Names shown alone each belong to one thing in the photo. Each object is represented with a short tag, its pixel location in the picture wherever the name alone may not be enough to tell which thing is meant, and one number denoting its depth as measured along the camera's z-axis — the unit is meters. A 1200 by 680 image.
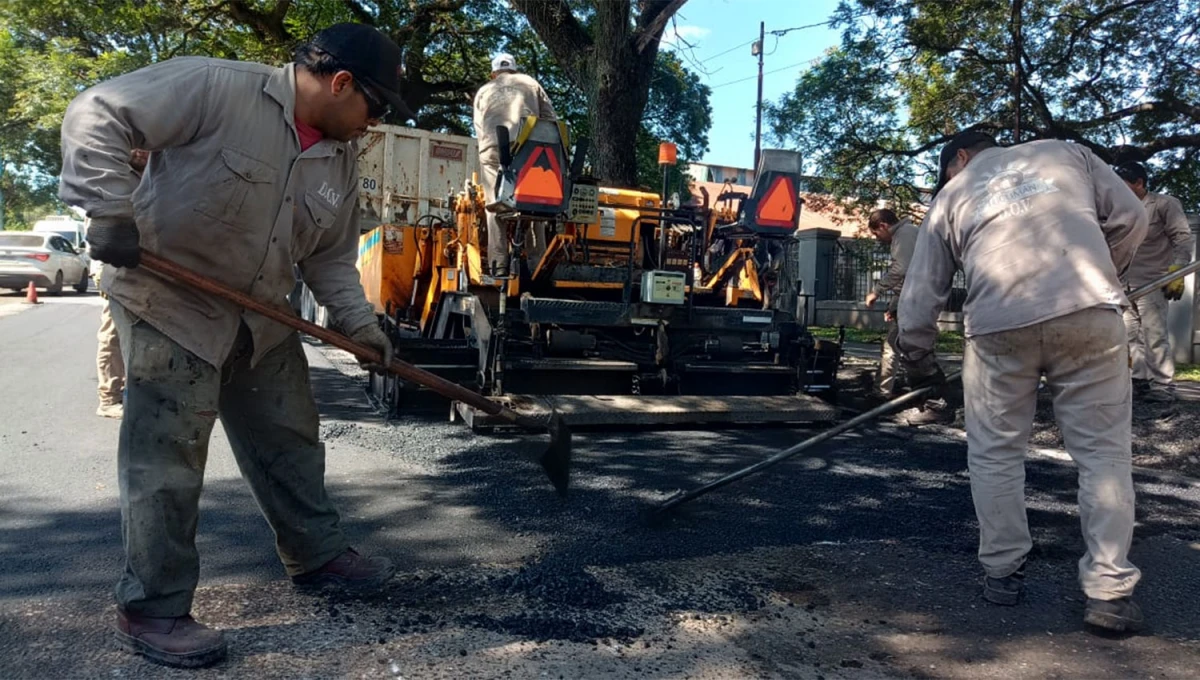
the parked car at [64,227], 31.16
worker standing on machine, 6.31
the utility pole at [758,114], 26.82
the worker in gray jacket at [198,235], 2.49
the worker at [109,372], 6.29
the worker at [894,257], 7.48
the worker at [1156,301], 6.89
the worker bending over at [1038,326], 3.03
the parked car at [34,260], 20.81
